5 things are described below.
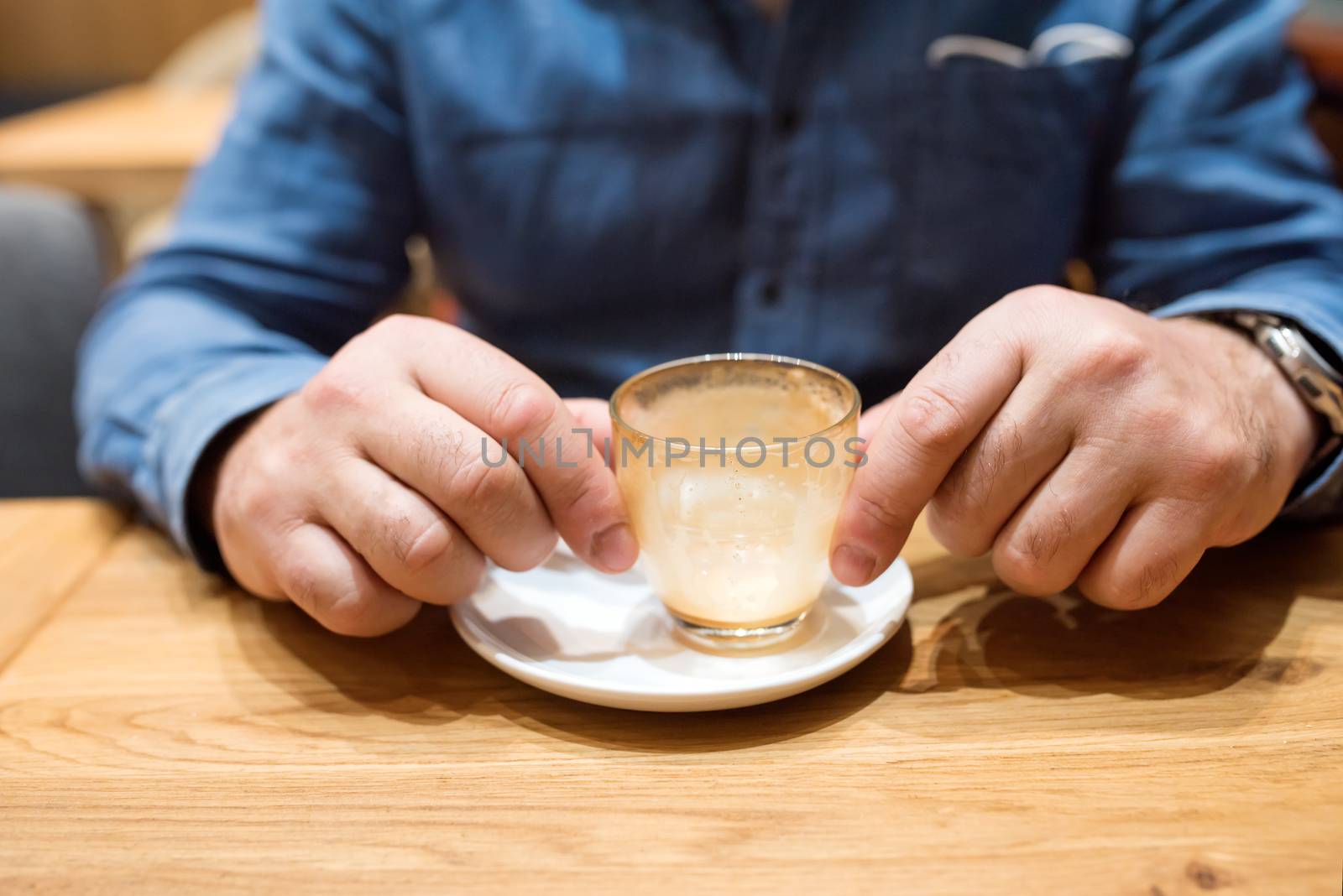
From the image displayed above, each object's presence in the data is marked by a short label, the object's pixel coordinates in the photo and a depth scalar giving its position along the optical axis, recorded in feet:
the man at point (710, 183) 3.00
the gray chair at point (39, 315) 3.98
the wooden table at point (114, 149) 7.02
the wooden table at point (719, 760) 1.48
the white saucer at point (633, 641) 1.74
